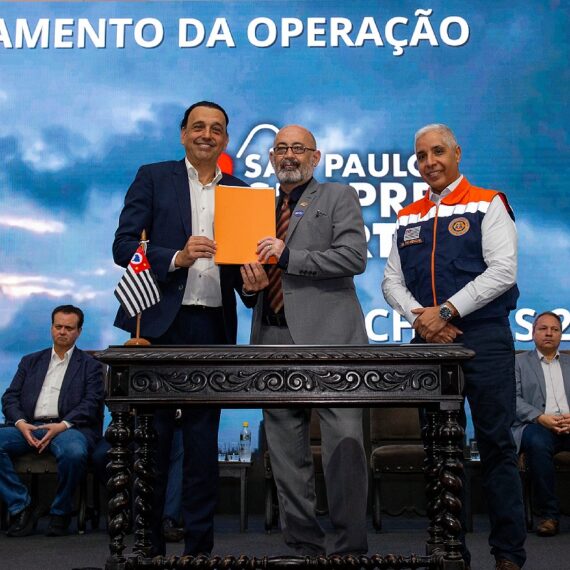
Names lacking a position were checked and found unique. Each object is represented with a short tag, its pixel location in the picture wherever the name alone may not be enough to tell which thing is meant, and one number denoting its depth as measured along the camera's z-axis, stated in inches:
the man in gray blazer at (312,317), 118.7
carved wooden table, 99.8
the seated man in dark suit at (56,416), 189.5
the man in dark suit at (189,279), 118.7
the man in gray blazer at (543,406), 193.5
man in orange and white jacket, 119.4
